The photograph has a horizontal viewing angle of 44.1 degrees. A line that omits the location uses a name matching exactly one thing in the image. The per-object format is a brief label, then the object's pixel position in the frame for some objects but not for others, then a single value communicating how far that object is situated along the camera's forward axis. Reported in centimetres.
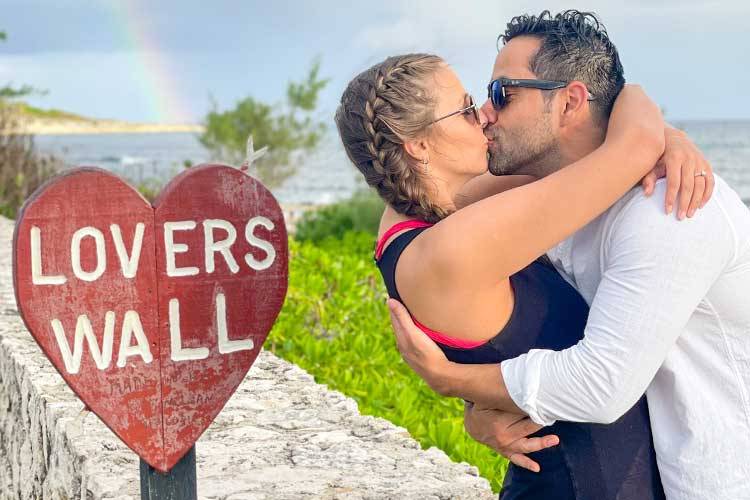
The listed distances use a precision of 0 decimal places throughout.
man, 172
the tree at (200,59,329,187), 1814
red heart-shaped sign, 182
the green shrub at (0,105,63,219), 1223
